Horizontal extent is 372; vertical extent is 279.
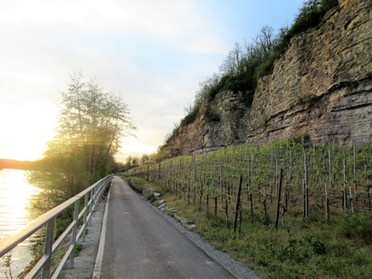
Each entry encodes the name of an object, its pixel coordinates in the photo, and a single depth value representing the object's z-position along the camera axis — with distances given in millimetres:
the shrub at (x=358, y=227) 7398
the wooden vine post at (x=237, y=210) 9109
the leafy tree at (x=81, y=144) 22406
